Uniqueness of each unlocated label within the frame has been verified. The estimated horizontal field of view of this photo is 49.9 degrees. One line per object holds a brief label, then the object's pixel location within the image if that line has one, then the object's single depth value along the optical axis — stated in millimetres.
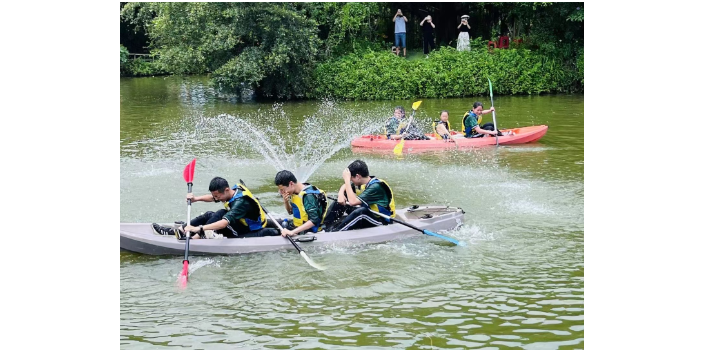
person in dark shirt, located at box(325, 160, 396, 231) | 9461
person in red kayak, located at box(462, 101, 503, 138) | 16438
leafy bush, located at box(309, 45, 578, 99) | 25047
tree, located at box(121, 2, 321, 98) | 23219
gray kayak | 8891
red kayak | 16109
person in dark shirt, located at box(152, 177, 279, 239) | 8891
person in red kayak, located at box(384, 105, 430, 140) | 16422
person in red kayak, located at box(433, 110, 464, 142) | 16191
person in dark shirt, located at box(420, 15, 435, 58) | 27328
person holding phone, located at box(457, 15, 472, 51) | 26781
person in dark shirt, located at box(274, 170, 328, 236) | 9062
